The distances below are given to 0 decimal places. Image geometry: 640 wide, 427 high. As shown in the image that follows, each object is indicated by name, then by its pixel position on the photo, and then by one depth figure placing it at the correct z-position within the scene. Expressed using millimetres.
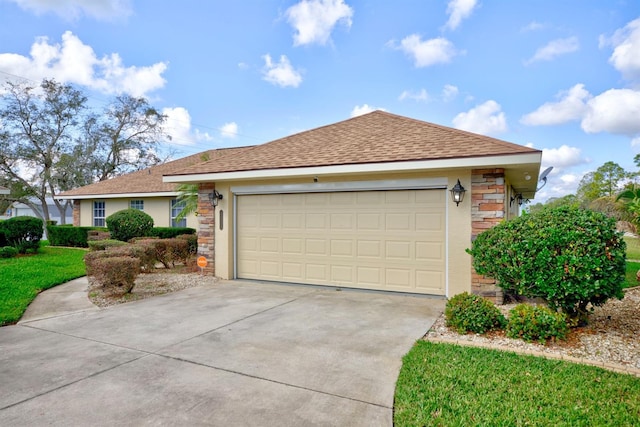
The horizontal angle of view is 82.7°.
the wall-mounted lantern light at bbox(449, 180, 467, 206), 6602
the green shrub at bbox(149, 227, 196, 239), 15023
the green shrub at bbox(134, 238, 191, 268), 9883
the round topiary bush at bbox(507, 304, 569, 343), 4453
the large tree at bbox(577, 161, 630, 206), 36094
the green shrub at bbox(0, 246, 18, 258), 11806
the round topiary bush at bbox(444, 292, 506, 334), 4839
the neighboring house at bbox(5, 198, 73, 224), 45281
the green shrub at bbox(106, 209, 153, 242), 13016
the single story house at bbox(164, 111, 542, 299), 6672
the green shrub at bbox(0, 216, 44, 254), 12609
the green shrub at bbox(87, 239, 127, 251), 9677
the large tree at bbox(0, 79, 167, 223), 24891
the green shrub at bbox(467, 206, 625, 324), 4336
